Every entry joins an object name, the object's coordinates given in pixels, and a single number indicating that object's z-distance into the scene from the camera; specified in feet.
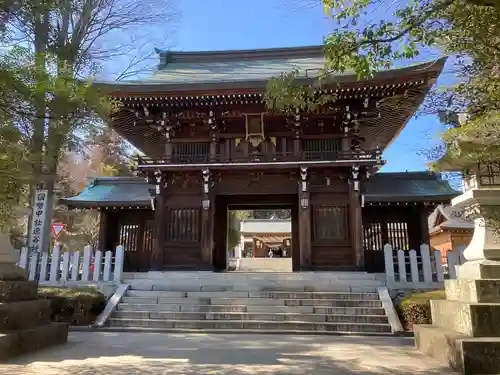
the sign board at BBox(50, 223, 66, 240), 53.42
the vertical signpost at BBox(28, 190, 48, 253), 42.64
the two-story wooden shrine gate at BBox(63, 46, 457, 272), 39.91
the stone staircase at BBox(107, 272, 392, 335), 28.58
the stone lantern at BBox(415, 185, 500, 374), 13.56
